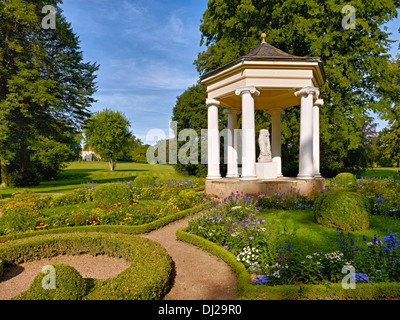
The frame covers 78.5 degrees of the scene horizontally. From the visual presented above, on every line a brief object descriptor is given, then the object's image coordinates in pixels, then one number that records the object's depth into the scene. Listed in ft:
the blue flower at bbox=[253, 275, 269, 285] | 15.97
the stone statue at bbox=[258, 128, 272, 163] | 50.21
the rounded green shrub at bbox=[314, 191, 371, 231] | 24.63
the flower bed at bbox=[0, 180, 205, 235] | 30.32
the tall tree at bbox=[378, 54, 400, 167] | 67.72
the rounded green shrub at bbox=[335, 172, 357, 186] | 55.83
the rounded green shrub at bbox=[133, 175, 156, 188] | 61.29
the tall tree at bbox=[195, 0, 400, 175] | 63.36
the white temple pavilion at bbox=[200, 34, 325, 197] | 40.24
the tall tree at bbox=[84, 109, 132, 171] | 140.26
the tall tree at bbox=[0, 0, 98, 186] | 69.46
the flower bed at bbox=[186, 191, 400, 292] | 15.94
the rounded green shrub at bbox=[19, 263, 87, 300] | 13.07
